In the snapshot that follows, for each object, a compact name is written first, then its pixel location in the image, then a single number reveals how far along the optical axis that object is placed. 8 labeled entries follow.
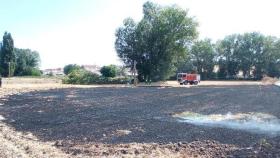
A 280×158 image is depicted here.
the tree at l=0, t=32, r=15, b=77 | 44.30
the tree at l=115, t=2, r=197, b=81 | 33.78
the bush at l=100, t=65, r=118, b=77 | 34.55
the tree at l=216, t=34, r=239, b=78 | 50.37
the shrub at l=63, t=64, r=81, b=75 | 57.01
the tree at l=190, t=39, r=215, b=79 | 50.43
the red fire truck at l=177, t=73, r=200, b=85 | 32.22
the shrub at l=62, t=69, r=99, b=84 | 31.81
